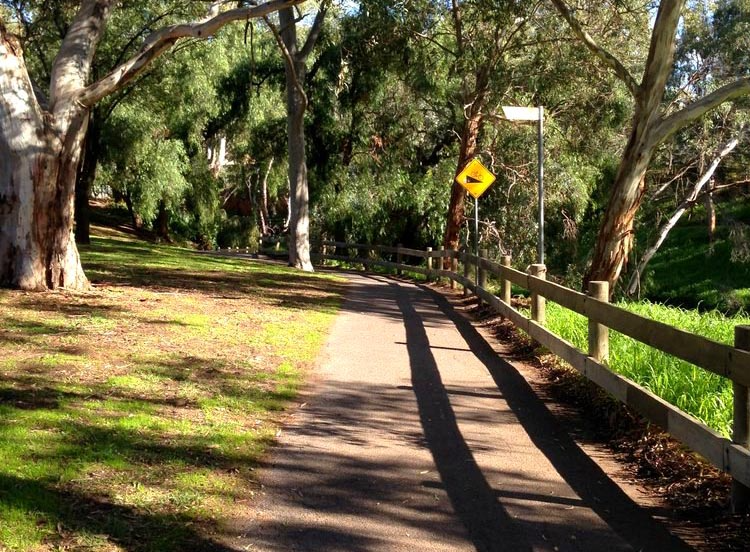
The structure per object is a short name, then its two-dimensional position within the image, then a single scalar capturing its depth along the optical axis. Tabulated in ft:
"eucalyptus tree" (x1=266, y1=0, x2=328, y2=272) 81.71
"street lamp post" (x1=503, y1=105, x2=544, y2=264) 43.09
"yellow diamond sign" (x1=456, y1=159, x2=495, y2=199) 58.44
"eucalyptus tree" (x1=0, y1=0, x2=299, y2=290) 38.22
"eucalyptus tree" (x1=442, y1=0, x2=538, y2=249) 62.80
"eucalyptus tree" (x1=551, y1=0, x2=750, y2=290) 44.60
